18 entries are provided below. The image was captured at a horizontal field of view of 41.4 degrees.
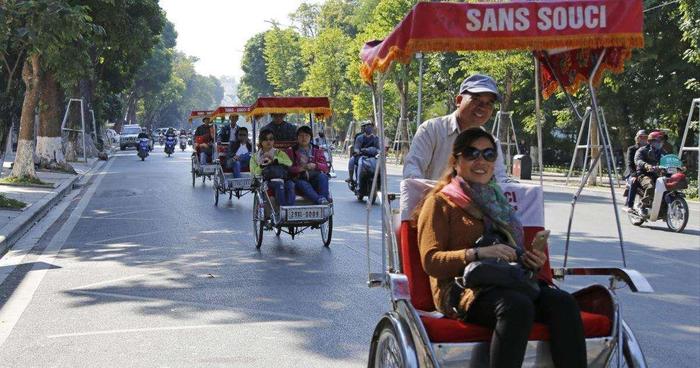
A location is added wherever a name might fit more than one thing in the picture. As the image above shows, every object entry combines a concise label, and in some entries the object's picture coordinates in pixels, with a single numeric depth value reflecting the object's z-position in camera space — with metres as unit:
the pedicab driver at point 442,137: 5.24
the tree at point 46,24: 15.91
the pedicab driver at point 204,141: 24.53
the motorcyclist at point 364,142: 20.50
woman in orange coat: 4.16
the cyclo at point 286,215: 11.93
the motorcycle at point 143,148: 44.00
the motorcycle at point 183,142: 68.01
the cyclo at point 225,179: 18.88
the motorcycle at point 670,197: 14.77
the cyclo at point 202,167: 24.19
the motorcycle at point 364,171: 19.75
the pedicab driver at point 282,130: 14.72
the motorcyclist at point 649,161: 15.38
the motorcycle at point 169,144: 52.57
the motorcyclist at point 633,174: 15.55
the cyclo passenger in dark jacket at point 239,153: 19.23
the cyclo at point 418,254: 4.26
